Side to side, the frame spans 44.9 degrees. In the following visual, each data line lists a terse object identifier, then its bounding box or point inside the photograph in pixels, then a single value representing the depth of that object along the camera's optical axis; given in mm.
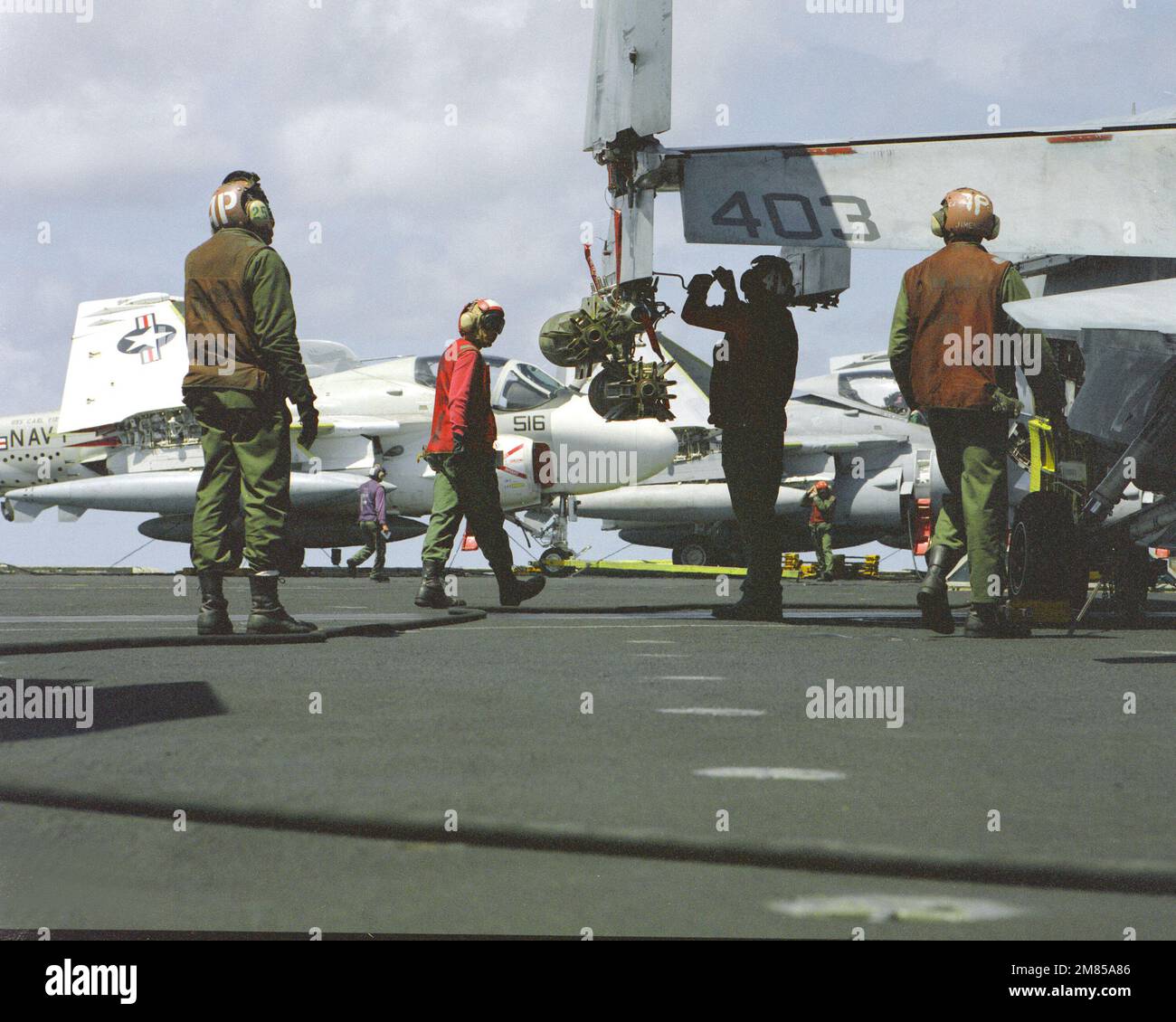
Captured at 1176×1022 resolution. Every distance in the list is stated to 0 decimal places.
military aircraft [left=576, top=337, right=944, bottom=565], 23375
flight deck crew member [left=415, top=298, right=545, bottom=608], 8164
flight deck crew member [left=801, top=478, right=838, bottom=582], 21688
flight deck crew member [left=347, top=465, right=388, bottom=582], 19359
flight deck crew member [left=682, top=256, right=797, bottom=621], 7660
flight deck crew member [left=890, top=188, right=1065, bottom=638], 6250
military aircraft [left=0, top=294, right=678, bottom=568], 21000
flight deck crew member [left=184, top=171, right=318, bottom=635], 5828
